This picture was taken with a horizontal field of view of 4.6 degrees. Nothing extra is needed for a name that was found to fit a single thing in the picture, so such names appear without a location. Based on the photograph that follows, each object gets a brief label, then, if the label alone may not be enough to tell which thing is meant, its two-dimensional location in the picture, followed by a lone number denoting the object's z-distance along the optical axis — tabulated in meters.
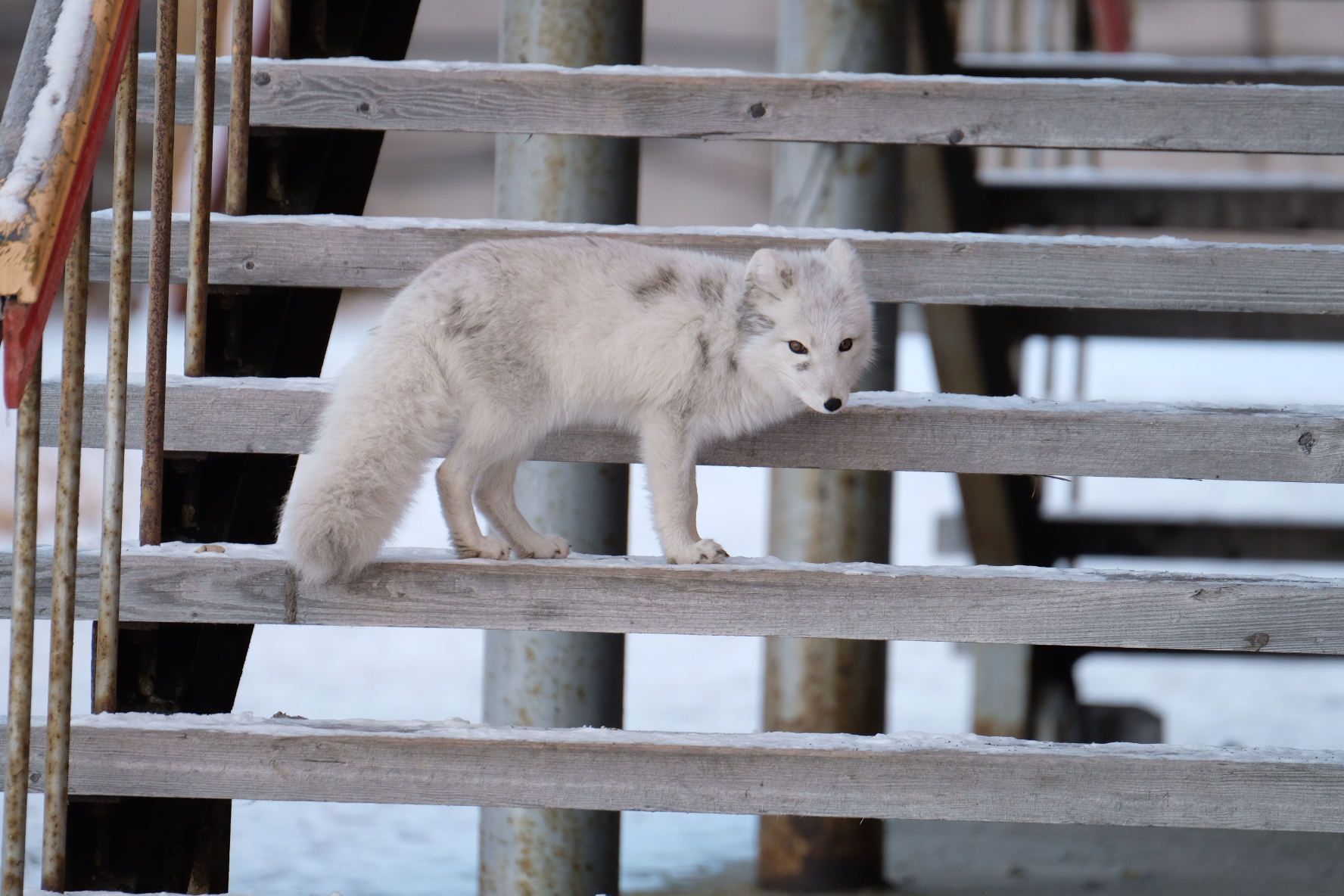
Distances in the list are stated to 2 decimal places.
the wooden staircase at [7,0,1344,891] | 14.44
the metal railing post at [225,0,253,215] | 14.64
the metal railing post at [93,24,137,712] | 14.42
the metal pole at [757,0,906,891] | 15.35
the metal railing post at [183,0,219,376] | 14.57
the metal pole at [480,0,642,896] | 15.01
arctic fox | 14.52
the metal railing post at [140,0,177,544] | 14.49
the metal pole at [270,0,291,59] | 14.83
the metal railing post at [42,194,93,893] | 14.34
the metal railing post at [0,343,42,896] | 14.30
